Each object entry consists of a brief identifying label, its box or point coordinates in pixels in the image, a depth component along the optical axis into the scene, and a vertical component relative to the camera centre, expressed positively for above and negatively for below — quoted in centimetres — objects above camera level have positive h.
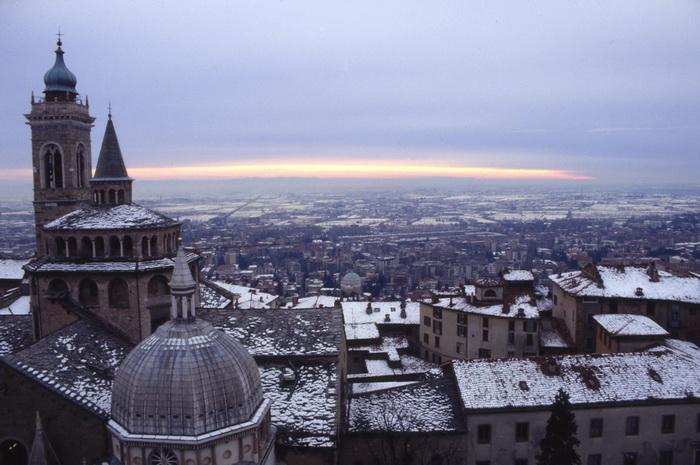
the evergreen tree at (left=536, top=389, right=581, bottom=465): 2209 -1032
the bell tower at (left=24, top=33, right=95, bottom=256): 4628 +296
